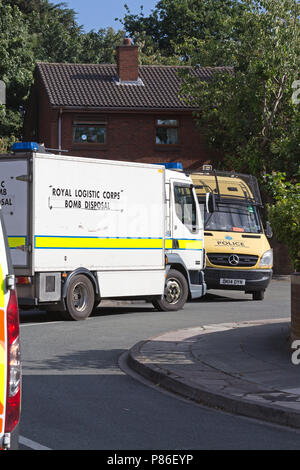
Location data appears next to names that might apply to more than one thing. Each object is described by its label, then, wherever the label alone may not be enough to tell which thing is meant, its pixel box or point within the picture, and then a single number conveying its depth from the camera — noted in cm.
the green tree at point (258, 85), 3231
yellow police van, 2086
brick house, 3997
